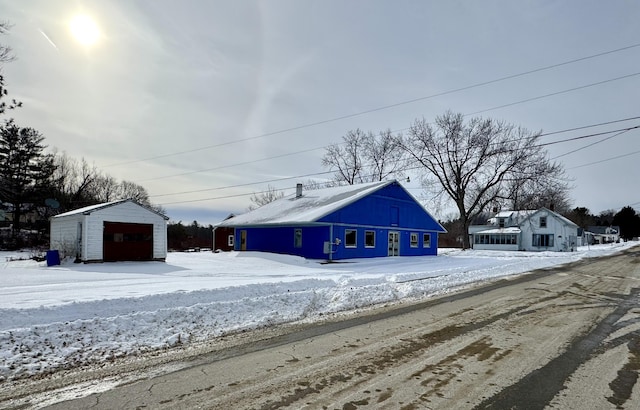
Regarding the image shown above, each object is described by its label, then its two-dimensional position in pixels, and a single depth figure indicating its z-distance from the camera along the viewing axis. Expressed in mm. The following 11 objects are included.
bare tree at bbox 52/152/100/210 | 45875
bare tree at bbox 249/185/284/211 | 67250
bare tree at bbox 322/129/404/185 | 48375
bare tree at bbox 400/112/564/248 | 39500
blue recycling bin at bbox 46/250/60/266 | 18469
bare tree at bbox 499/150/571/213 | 38031
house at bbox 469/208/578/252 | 49656
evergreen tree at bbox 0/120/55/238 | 38188
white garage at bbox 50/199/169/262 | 19344
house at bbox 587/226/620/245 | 85875
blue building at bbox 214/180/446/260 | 23875
